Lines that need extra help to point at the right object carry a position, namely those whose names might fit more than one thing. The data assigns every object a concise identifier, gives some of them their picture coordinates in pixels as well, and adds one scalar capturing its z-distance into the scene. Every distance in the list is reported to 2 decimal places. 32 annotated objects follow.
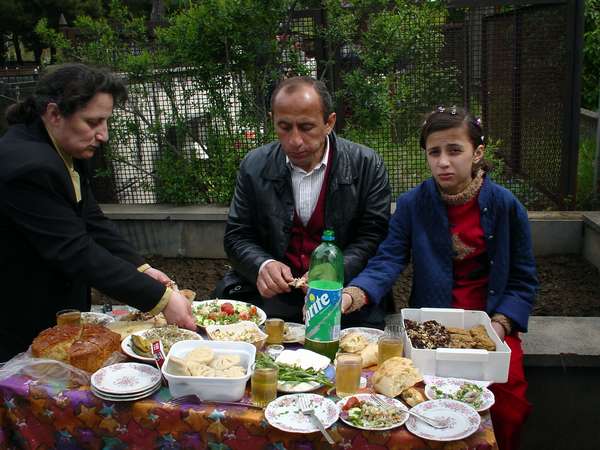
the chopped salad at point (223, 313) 2.61
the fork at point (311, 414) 1.81
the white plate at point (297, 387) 2.04
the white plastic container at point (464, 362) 2.09
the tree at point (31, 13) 23.30
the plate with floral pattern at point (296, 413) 1.84
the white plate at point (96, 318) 2.66
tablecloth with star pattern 1.85
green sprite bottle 2.16
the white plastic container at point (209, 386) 1.96
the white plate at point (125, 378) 2.02
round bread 2.19
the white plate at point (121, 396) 1.99
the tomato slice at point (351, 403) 1.94
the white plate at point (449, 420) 1.81
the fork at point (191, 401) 1.98
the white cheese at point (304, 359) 2.19
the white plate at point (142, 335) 2.27
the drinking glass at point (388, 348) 2.20
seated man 3.18
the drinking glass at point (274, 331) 2.45
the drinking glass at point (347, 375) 2.03
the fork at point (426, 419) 1.85
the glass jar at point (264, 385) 1.95
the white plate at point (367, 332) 2.48
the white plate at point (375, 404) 1.83
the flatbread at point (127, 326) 2.54
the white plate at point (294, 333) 2.48
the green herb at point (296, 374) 2.07
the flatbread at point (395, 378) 2.02
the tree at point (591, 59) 10.08
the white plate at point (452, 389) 1.95
